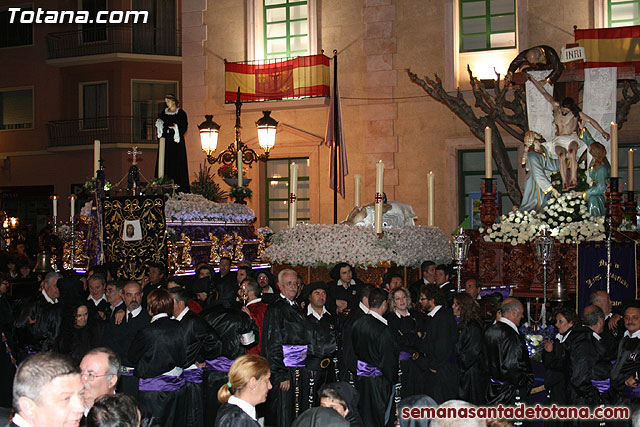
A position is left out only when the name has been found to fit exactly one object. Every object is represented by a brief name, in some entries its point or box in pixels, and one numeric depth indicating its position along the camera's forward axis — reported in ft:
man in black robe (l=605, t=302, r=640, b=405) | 23.54
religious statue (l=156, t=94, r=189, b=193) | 50.08
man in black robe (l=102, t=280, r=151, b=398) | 26.76
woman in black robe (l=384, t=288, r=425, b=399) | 27.45
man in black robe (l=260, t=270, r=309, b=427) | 26.86
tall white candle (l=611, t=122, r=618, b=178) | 36.58
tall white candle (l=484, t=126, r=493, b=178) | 37.37
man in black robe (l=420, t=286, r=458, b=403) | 27.68
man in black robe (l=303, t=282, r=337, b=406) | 27.32
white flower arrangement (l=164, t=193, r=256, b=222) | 44.05
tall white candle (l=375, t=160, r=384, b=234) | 38.29
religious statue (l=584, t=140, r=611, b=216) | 39.28
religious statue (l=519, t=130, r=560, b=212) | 40.55
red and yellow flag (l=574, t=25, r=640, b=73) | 56.54
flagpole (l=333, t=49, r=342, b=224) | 53.72
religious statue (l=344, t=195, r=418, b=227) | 44.55
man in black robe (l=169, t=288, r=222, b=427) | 24.22
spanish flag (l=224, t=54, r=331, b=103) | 64.95
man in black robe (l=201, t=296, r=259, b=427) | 26.27
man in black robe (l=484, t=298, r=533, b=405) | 24.68
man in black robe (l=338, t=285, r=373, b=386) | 26.84
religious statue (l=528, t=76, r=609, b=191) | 40.45
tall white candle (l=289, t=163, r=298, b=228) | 42.80
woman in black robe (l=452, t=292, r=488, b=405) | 26.89
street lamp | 54.03
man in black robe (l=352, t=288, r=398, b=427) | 25.55
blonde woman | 16.69
